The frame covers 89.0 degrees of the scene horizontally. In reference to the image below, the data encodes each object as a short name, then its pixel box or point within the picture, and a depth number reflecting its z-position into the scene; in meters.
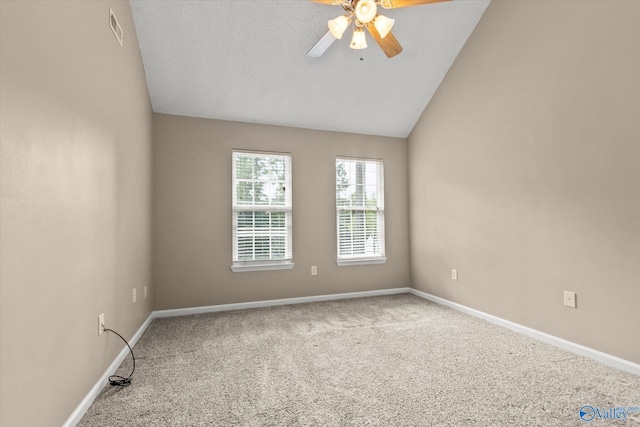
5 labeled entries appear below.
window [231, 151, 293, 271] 3.99
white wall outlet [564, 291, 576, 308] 2.50
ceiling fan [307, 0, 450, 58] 2.10
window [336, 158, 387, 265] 4.48
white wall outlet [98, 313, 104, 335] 1.97
